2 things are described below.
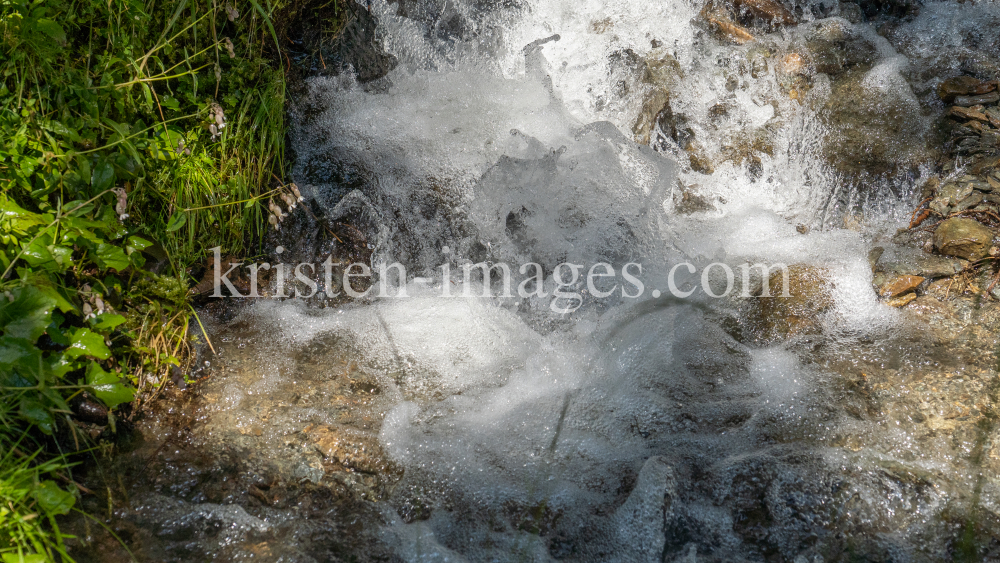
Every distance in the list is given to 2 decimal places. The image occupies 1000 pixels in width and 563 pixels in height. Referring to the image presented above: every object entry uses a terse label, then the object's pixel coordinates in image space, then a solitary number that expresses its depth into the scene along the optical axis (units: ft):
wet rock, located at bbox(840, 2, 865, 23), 12.32
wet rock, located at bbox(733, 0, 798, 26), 12.19
